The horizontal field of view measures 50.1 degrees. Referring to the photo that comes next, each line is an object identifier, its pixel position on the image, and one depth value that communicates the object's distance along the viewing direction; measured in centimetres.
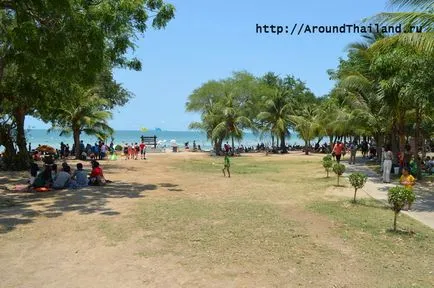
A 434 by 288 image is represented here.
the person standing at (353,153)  2973
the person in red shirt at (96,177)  1636
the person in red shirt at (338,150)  2506
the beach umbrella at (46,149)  3368
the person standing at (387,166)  1786
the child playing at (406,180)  1342
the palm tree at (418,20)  1071
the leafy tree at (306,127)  4412
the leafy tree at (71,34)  1303
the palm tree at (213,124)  4034
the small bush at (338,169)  1691
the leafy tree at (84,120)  2936
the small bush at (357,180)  1284
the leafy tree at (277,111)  4478
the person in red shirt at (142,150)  3512
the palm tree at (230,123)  3934
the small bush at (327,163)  1959
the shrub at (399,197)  924
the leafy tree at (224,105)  3991
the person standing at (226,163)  2113
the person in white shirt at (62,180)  1529
